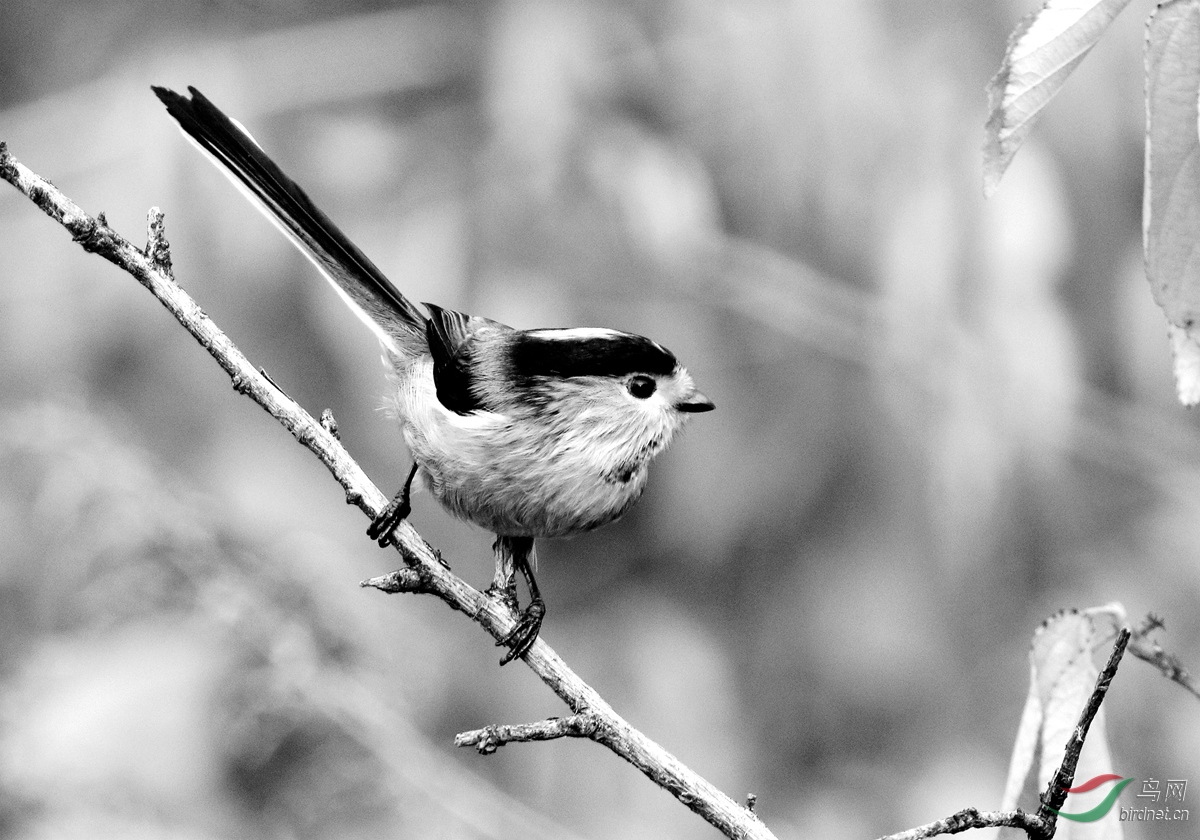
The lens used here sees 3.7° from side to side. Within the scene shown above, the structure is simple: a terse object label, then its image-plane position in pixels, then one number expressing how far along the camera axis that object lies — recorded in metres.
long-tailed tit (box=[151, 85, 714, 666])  3.40
